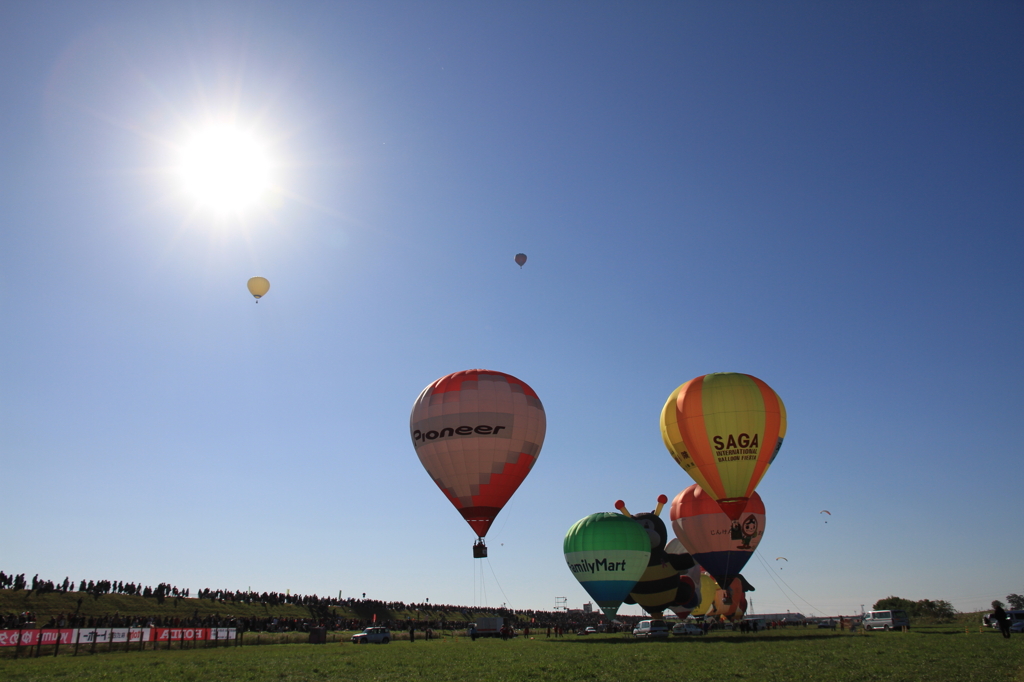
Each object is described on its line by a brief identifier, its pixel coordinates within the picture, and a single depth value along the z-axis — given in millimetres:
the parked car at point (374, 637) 40000
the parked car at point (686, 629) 49531
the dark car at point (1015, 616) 41144
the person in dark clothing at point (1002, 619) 28433
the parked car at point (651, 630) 46184
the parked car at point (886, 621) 53994
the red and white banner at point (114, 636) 26486
